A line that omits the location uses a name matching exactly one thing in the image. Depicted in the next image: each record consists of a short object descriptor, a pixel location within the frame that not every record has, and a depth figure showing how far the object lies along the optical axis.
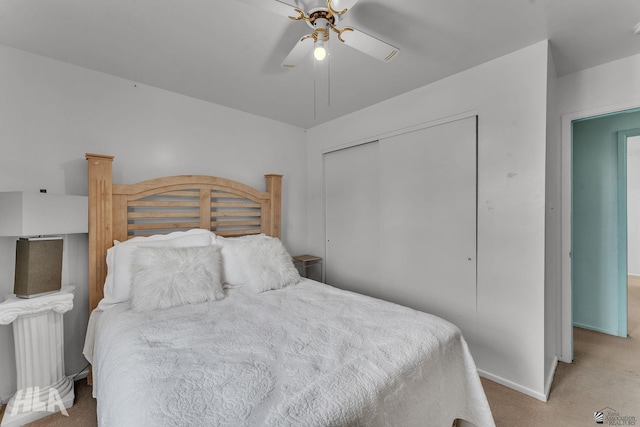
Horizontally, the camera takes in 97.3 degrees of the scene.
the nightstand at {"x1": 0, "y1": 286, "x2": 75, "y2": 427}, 1.70
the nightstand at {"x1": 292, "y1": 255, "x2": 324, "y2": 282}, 3.48
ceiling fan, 1.30
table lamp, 1.64
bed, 0.96
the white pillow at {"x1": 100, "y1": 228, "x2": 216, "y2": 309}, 1.95
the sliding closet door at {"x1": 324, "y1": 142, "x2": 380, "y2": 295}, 3.07
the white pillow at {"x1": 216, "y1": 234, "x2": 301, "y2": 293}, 2.26
